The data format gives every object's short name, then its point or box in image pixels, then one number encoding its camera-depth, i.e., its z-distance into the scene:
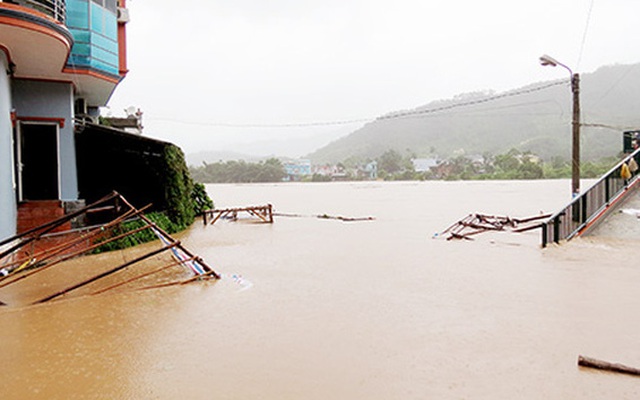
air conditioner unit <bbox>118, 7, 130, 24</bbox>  17.78
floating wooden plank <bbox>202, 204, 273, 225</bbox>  19.47
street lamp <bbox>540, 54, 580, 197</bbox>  14.57
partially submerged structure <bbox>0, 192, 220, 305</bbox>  7.08
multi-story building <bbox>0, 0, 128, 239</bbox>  9.39
